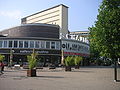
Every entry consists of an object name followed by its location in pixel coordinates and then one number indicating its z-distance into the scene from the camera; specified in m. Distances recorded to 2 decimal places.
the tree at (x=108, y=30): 10.19
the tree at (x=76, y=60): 26.56
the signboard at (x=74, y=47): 39.08
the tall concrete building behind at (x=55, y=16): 64.70
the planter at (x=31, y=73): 12.91
